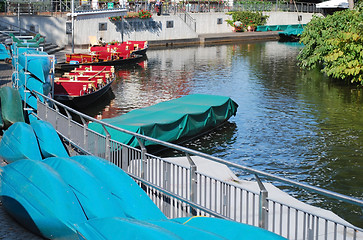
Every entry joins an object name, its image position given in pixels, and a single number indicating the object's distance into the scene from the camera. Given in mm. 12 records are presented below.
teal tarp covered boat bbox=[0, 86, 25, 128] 16094
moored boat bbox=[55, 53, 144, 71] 34975
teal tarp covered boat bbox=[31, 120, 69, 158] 12336
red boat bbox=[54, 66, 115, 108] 24253
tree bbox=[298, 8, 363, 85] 29562
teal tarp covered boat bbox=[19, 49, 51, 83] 19141
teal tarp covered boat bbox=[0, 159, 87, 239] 8312
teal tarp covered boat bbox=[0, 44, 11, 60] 32312
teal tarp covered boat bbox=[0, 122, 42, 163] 11992
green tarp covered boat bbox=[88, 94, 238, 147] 17328
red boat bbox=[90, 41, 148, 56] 41750
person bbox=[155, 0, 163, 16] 59259
